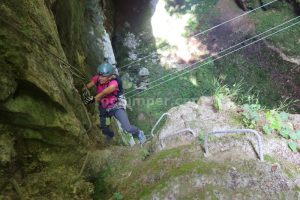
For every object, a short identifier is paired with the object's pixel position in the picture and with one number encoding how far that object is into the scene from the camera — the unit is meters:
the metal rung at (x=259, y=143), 2.26
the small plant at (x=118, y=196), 2.36
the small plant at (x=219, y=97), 4.03
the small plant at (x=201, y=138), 2.70
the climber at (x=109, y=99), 3.61
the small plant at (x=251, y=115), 3.22
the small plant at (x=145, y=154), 2.98
